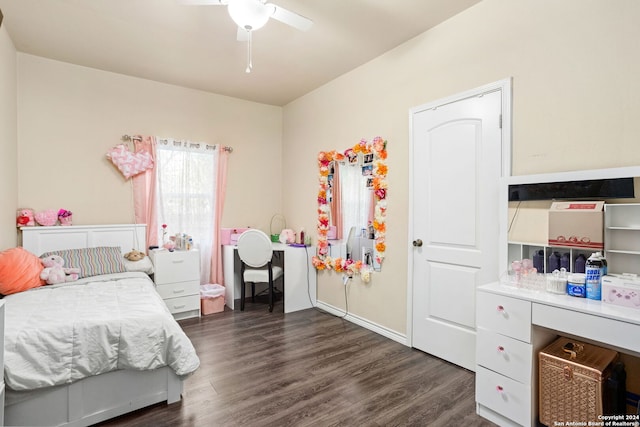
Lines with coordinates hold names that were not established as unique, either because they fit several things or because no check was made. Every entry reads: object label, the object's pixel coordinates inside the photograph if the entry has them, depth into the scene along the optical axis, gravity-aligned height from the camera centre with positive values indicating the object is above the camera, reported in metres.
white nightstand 3.61 -0.79
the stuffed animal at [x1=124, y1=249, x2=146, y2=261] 3.56 -0.50
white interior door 2.43 -0.06
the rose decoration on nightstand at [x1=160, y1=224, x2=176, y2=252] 3.80 -0.38
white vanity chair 3.89 -0.53
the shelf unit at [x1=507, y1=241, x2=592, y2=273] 1.94 -0.26
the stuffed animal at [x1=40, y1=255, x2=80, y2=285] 2.86 -0.55
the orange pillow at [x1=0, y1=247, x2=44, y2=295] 2.55 -0.50
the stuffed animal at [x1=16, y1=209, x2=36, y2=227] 3.23 -0.07
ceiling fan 1.95 +1.22
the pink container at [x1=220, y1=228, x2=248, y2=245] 4.32 -0.34
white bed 1.73 -1.08
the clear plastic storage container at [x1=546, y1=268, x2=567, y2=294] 1.83 -0.41
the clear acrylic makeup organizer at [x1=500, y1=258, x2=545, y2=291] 1.97 -0.42
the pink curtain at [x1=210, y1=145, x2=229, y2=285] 4.32 -0.12
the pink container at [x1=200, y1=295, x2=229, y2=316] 3.90 -1.15
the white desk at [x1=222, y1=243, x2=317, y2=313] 4.01 -0.83
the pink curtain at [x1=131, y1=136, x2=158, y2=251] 3.86 +0.18
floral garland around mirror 3.28 +0.03
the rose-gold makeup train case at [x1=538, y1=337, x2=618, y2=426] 1.63 -0.89
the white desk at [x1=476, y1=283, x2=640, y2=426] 1.55 -0.68
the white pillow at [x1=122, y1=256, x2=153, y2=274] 3.46 -0.59
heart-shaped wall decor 3.73 +0.59
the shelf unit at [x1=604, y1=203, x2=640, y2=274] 1.75 -0.16
